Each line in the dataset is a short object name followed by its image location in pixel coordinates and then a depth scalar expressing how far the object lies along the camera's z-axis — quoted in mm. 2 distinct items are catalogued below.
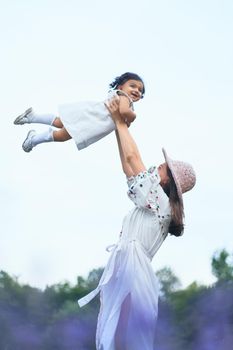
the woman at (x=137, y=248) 8329
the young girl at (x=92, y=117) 8879
